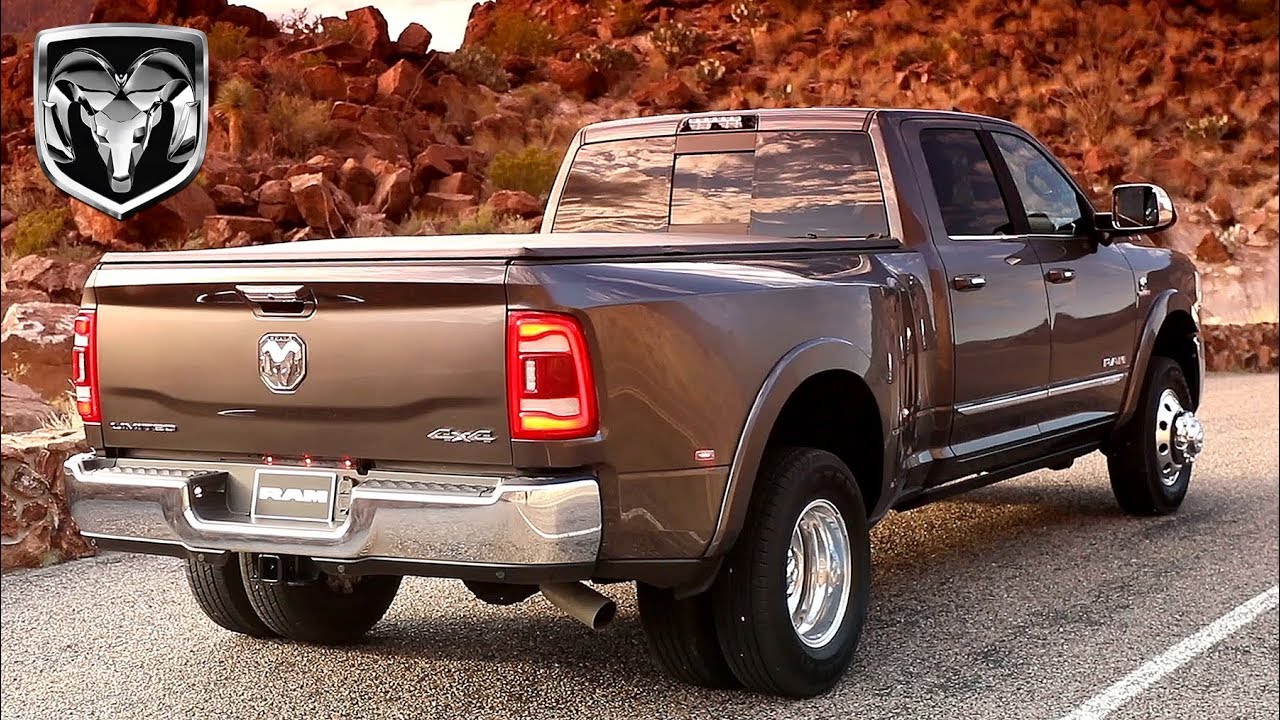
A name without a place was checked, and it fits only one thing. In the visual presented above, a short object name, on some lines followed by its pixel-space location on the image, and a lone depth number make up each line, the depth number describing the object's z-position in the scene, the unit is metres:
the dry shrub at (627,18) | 29.53
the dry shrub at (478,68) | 25.52
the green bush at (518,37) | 26.78
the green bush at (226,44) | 23.67
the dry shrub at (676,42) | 29.06
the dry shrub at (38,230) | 18.23
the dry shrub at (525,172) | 21.98
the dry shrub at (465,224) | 19.67
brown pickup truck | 4.47
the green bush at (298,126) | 21.97
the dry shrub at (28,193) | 19.53
